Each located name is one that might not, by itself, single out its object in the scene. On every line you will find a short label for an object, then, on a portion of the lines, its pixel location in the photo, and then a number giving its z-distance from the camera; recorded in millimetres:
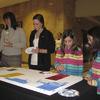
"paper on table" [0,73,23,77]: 1950
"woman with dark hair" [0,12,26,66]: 2816
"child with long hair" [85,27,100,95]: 1759
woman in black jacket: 2631
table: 1391
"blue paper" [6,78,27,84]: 1704
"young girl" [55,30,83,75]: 2203
